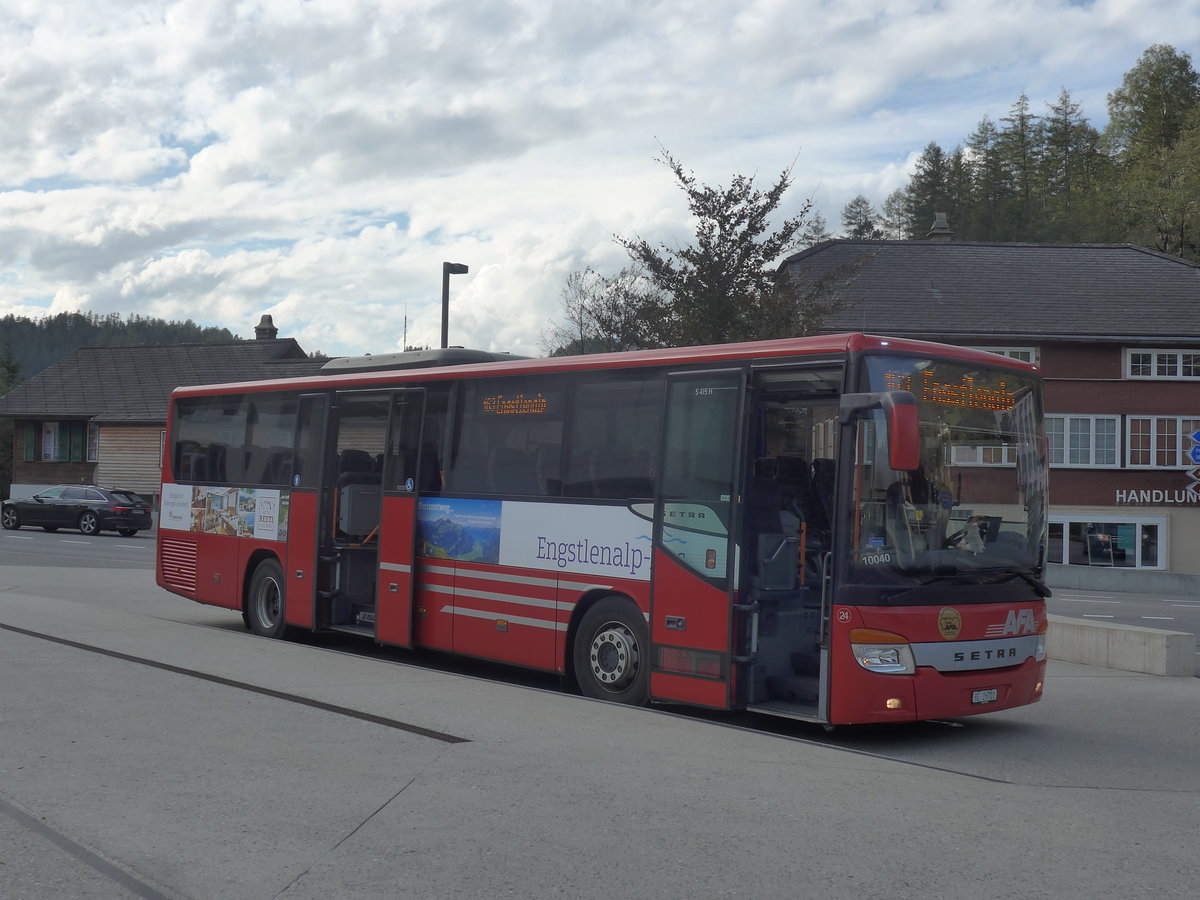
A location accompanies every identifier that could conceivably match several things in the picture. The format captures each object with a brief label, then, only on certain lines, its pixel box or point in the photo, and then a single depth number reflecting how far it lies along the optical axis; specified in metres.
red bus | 8.58
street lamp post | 23.41
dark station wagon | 38.78
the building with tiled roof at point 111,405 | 53.44
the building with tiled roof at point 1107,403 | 41.19
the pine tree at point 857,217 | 110.50
